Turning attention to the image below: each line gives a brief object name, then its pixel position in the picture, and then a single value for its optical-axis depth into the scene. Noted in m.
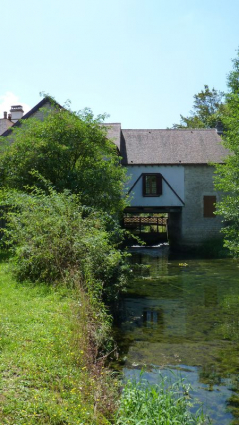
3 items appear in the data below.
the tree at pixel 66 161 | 14.89
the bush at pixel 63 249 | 9.34
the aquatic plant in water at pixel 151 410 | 4.47
